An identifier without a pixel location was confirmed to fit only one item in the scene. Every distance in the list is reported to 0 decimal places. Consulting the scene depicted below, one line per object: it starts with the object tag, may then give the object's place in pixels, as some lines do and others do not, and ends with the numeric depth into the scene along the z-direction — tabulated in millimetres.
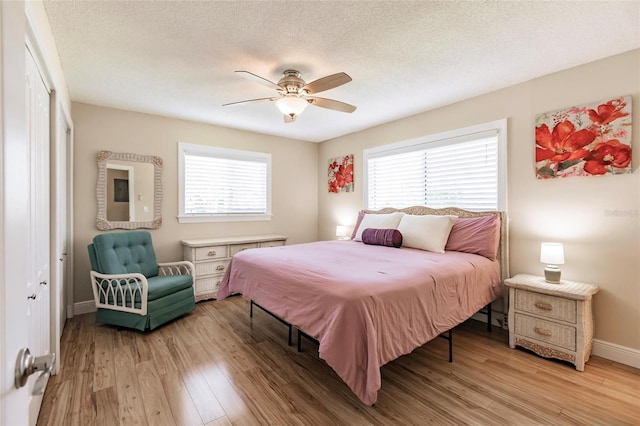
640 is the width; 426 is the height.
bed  1710
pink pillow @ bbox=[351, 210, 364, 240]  4264
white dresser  3836
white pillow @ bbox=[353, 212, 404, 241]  3717
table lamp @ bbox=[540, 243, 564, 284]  2473
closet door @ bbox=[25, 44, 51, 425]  1621
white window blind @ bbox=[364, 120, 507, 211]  3195
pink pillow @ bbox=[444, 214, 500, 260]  2944
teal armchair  2867
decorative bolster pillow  3385
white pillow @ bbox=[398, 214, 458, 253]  3140
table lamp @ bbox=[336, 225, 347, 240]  4797
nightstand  2262
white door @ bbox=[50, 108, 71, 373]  2135
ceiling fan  2387
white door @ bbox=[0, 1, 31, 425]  572
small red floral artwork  4902
